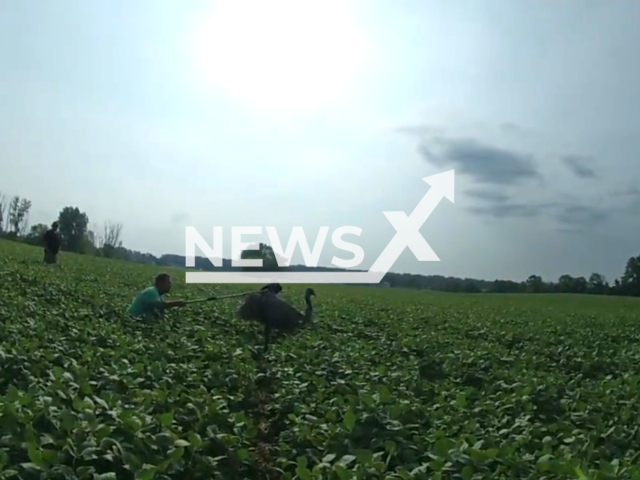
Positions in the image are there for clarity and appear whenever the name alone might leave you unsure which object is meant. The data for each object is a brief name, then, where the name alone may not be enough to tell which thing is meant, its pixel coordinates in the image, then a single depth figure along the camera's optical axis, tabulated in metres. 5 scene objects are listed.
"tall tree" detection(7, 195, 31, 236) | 82.75
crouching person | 11.42
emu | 11.43
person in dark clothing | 21.53
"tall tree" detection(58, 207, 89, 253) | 71.09
